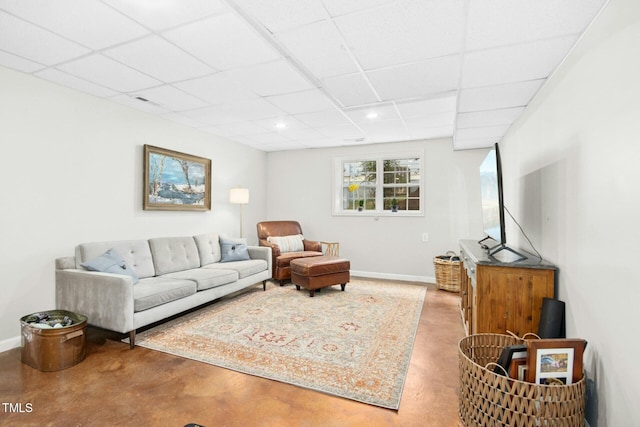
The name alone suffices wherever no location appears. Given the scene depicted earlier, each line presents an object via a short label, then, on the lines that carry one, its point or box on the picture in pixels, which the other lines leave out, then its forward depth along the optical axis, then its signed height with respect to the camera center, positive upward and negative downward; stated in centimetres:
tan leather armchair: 499 -52
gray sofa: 271 -69
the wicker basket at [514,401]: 151 -91
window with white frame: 560 +58
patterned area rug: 225 -113
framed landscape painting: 400 +47
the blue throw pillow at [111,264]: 296 -48
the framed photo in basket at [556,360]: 159 -71
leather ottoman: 436 -80
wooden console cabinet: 217 -53
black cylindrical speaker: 201 -66
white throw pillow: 537 -46
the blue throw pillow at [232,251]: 461 -52
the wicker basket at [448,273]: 465 -84
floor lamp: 519 +32
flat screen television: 250 +15
